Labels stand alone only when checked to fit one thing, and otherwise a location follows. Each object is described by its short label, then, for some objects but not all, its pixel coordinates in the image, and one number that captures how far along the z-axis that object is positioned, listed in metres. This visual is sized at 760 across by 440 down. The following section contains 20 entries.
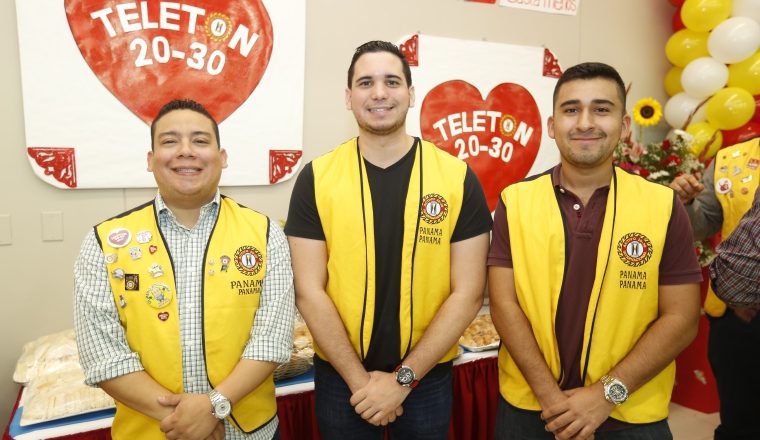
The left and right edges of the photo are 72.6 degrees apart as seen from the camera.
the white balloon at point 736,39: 3.07
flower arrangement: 2.81
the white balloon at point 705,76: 3.21
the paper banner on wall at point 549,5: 3.29
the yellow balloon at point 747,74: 3.15
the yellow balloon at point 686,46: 3.40
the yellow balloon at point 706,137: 3.28
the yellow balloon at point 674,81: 3.65
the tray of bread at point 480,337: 2.47
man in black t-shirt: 1.61
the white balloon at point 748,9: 3.15
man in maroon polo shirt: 1.50
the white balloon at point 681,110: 3.39
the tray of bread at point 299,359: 2.08
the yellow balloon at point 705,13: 3.18
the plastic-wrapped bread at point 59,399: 1.77
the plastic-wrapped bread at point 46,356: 2.05
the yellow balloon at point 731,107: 3.12
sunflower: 3.15
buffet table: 1.76
